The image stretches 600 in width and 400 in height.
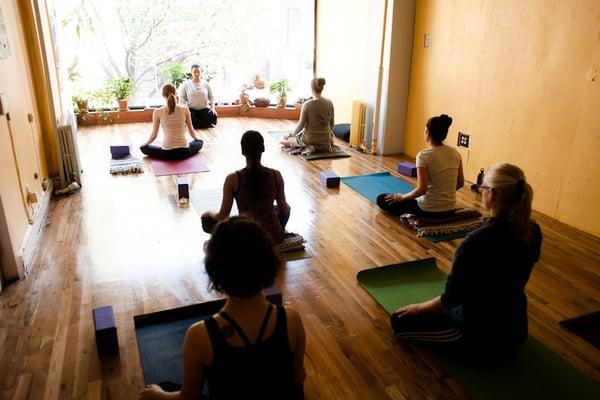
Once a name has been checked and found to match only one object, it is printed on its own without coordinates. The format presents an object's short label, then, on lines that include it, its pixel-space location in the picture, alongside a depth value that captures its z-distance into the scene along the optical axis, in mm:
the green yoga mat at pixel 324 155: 5715
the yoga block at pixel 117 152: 5535
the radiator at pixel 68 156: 4445
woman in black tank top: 1260
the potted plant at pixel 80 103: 7309
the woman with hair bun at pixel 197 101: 7227
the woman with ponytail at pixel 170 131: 5387
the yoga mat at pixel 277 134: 6701
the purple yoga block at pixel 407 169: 5035
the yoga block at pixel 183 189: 4238
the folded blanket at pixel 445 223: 3666
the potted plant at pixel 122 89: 7527
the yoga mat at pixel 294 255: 3264
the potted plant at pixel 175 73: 7746
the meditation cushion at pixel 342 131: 6605
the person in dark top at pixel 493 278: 1923
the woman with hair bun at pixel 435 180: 3508
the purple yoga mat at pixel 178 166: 5109
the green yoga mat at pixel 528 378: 2066
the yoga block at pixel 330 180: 4711
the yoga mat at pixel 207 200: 4109
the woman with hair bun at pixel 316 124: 5691
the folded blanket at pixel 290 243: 3324
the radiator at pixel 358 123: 6066
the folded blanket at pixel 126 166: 5035
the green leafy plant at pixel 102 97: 7539
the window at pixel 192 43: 7629
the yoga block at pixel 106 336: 2250
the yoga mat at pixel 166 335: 2166
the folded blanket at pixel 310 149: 5827
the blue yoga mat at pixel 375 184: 4582
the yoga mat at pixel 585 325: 2496
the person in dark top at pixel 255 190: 2881
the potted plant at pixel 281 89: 8055
